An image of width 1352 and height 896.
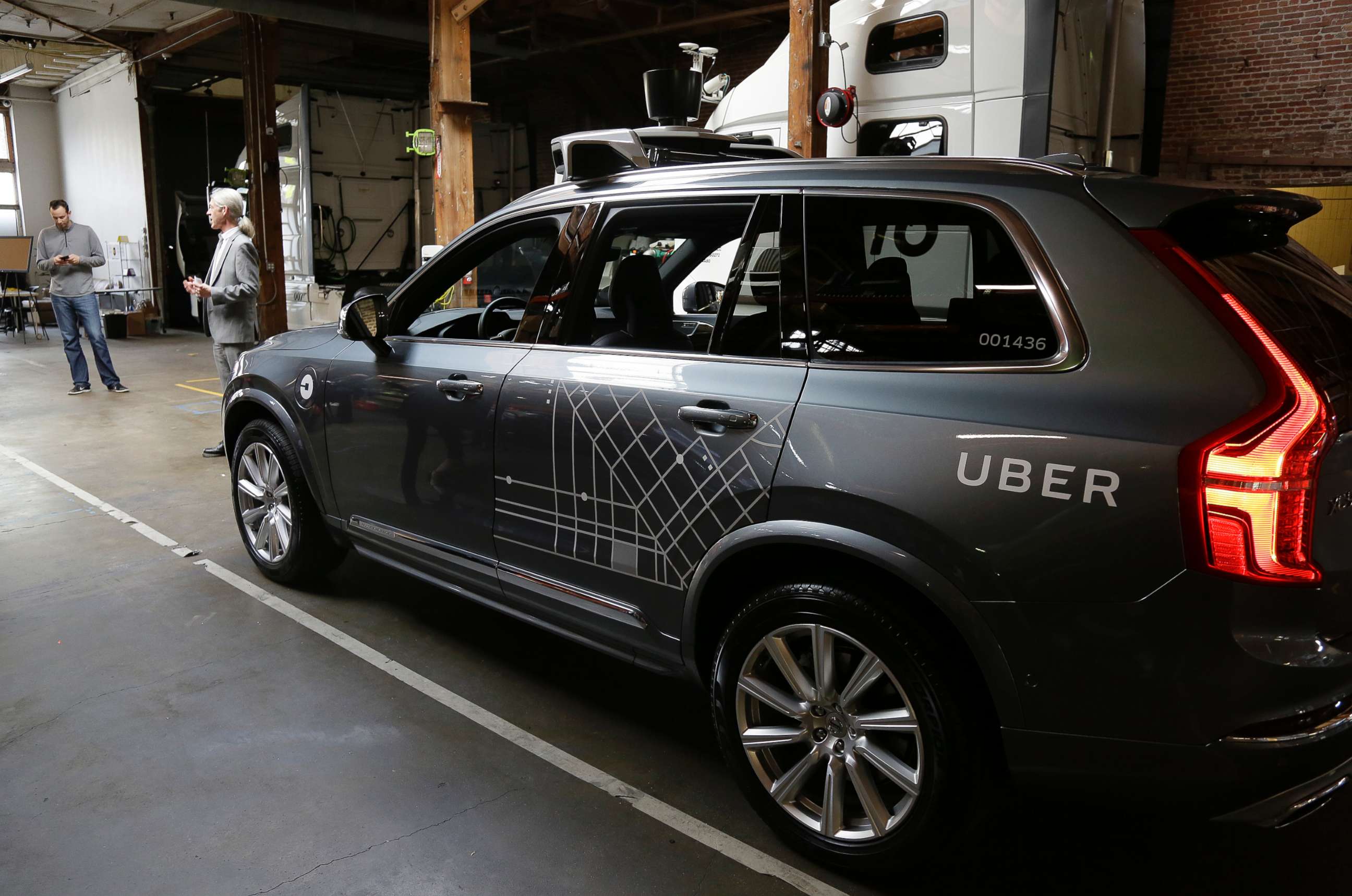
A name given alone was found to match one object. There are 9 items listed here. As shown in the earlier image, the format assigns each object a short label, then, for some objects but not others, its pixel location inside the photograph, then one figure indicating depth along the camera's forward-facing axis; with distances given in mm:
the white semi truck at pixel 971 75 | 5973
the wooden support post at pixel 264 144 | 12547
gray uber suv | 1718
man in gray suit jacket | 6770
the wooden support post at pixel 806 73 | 6410
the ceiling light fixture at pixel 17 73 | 17344
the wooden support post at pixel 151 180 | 17031
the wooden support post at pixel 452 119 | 8555
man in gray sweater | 9531
